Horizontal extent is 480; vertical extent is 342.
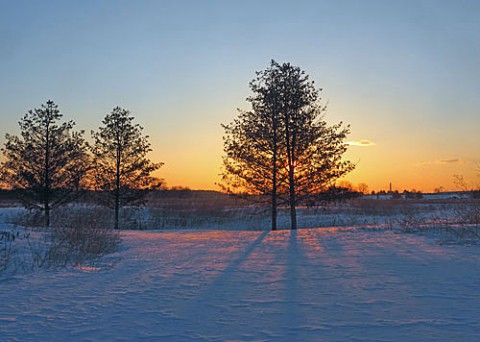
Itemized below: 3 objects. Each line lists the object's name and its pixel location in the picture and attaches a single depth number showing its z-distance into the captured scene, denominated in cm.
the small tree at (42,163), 2342
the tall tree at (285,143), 2062
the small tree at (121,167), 2669
